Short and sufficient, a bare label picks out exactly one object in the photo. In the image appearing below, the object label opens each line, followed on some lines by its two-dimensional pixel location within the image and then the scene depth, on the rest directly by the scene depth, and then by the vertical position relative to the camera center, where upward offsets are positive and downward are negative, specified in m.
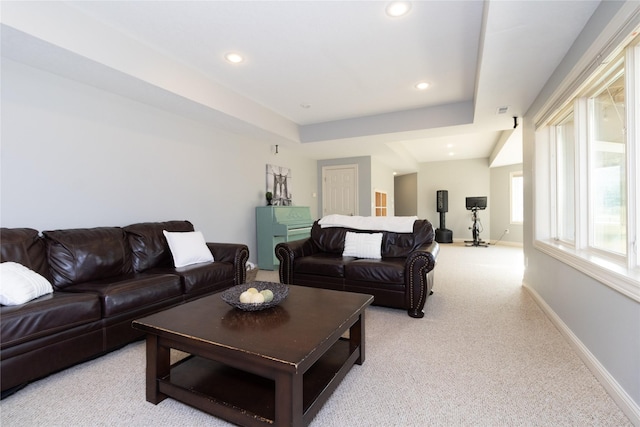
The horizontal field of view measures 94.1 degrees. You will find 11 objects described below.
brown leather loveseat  2.79 -0.55
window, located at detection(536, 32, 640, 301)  1.60 +0.27
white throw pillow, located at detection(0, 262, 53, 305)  1.75 -0.43
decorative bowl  1.67 -0.49
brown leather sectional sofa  1.67 -0.54
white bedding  3.45 -0.12
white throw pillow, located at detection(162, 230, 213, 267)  2.95 -0.35
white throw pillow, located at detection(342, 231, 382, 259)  3.37 -0.38
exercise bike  8.00 -0.58
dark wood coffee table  1.23 -0.64
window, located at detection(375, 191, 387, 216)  7.60 +0.25
